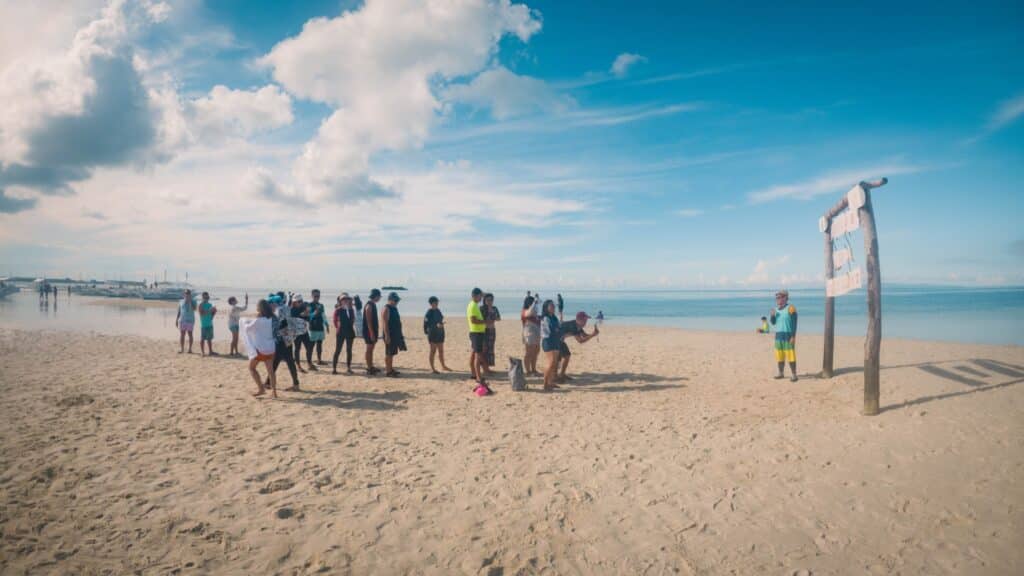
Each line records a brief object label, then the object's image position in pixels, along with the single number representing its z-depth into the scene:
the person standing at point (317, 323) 11.52
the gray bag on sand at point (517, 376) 9.62
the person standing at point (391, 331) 10.36
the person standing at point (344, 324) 10.95
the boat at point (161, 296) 59.19
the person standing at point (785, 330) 9.84
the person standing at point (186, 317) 13.84
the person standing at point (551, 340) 9.66
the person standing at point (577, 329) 9.69
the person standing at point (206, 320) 13.33
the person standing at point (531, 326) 10.10
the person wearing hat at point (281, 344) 8.78
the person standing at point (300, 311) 11.21
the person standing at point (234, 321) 13.75
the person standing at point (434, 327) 11.19
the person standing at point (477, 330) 9.64
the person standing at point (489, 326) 10.55
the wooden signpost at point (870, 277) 7.26
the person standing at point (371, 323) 10.51
